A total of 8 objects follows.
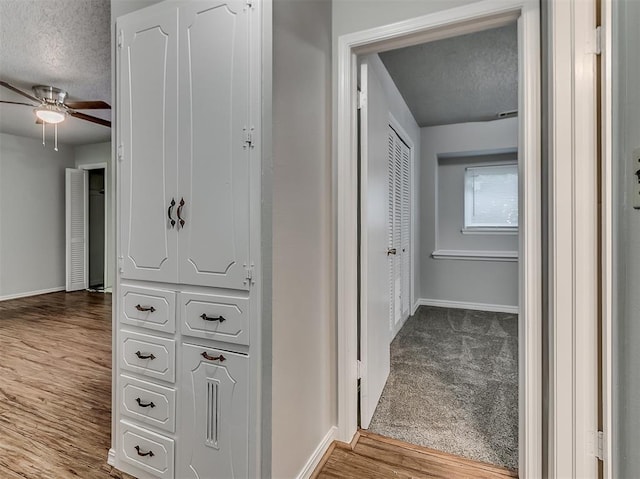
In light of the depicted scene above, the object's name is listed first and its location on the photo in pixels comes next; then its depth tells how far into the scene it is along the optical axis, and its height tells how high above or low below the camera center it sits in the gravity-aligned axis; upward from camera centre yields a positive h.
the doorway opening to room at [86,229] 5.79 +0.17
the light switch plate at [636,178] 0.89 +0.16
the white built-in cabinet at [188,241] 1.29 -0.01
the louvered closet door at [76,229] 5.77 +0.17
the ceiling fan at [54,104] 3.33 +1.34
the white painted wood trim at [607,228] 1.11 +0.03
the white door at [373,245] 1.88 -0.05
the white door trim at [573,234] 1.26 +0.01
